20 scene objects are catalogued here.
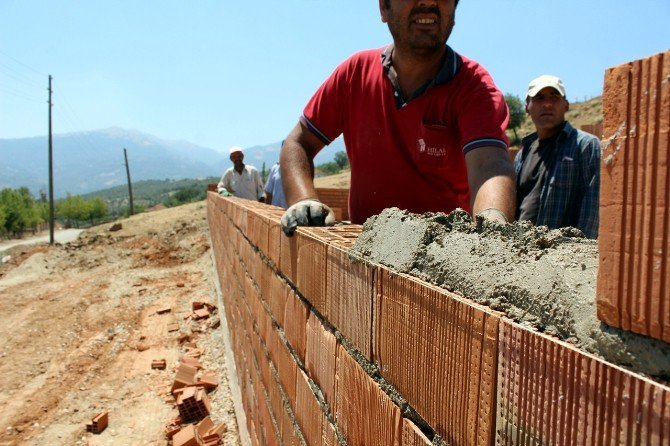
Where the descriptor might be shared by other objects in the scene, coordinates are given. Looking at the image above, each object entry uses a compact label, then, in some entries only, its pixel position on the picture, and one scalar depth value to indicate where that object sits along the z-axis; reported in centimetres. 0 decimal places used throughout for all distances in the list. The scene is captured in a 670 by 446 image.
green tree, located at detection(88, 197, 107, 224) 8994
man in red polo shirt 217
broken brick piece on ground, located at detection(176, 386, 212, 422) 500
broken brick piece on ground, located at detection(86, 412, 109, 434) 521
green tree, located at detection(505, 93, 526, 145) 3972
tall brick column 57
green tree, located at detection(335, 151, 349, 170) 7253
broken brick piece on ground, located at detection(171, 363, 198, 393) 563
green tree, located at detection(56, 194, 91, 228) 8550
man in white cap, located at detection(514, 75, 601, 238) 325
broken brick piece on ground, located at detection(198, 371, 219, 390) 561
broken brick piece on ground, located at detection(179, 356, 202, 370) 626
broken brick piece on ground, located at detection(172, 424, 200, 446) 416
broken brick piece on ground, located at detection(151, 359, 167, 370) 669
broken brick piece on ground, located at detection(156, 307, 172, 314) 905
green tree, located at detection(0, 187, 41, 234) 5506
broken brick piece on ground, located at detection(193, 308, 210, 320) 821
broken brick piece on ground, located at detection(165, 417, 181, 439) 478
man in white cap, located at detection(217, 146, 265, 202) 941
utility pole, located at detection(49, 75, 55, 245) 2881
